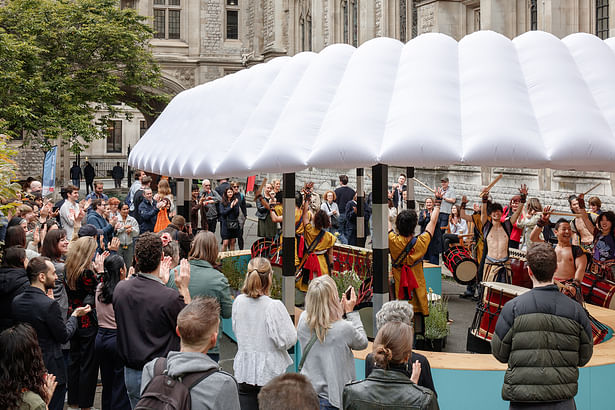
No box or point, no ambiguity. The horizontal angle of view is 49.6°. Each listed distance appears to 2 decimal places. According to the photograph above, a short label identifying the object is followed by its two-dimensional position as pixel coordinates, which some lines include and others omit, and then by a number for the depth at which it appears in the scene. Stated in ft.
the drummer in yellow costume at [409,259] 23.21
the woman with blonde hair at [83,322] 19.49
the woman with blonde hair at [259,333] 16.02
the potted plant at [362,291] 25.48
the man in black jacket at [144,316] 15.28
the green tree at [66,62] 69.31
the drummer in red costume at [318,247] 30.32
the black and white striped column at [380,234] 20.66
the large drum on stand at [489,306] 23.82
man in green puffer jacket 13.25
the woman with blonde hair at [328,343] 14.51
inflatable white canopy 16.47
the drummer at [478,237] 34.22
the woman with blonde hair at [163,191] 38.19
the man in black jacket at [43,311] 16.72
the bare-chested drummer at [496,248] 30.86
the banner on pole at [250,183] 44.52
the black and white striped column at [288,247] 23.86
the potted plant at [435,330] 25.14
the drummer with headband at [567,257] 25.67
